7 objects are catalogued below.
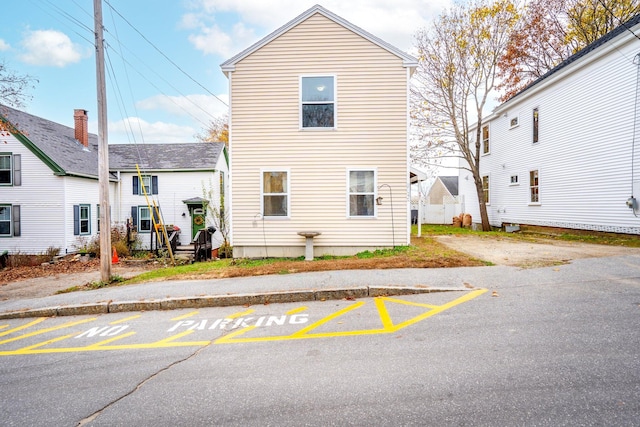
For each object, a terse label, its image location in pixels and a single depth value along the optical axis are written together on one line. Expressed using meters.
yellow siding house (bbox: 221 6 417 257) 11.89
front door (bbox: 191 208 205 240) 21.36
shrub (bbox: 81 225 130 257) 18.52
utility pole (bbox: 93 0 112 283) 9.01
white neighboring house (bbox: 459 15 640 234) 12.03
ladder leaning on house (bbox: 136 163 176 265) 20.06
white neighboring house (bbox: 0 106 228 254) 18.08
